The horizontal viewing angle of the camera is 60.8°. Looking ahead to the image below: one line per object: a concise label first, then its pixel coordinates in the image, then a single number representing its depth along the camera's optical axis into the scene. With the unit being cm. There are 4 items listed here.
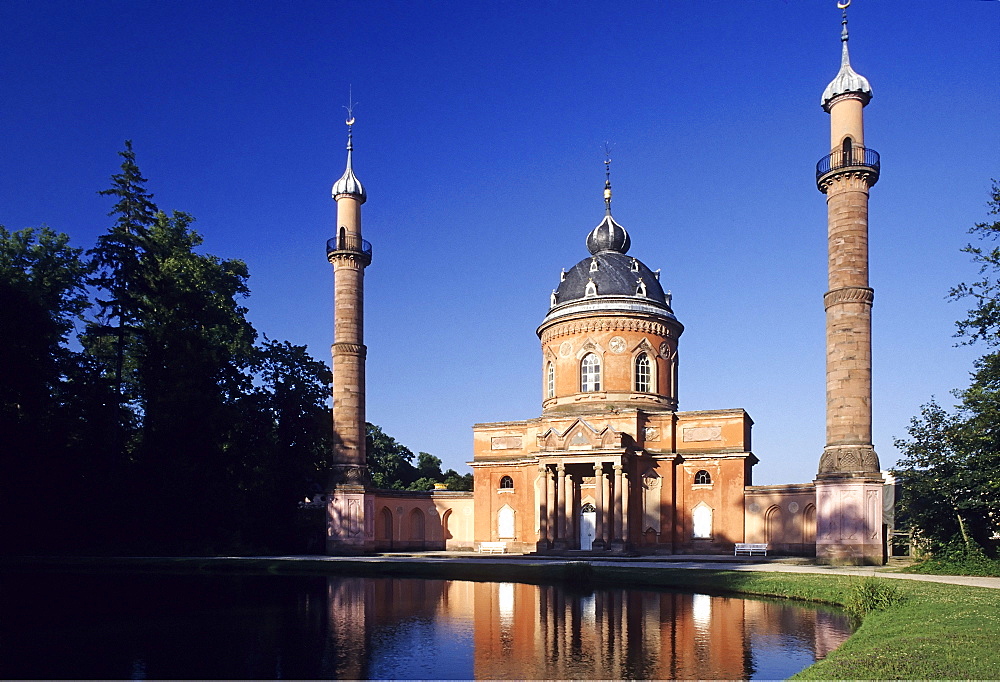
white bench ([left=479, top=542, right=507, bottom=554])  4234
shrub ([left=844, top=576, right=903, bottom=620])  1780
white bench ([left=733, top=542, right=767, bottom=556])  3731
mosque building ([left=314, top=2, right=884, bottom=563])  3200
